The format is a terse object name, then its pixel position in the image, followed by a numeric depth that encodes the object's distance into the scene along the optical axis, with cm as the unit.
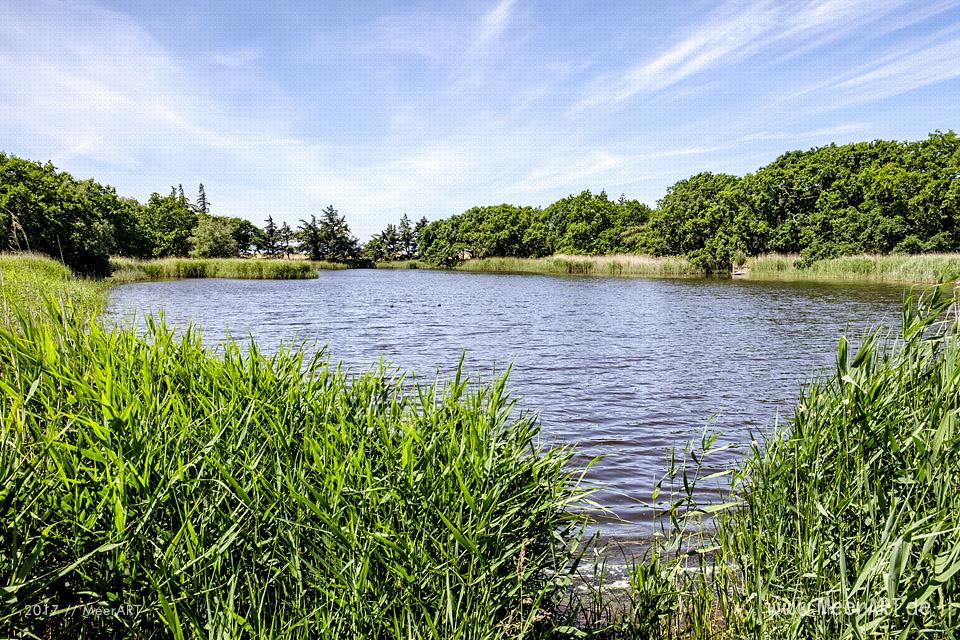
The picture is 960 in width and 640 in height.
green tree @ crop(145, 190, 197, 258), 6746
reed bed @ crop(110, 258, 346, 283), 4484
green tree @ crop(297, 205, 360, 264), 10406
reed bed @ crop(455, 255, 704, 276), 5191
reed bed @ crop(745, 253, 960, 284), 3506
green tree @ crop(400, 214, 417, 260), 11438
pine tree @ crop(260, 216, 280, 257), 10506
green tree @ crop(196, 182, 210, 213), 12769
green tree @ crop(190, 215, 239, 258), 6381
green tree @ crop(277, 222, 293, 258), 10512
